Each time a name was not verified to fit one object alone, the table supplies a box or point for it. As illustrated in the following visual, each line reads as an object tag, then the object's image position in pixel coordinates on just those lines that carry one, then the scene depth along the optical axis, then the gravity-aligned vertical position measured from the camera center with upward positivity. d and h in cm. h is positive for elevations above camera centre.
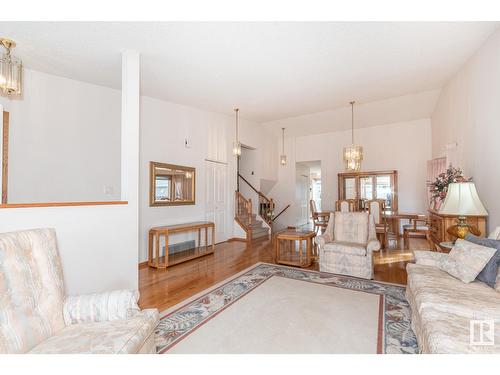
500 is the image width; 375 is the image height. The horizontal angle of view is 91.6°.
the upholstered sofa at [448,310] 134 -81
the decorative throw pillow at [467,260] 209 -60
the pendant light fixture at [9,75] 247 +124
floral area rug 195 -122
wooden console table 417 -97
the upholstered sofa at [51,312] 128 -71
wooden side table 413 -93
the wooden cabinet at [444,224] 308 -44
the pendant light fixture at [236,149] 553 +103
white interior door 589 -10
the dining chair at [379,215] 536 -51
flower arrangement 336 +17
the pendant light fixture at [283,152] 796 +153
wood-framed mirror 462 +20
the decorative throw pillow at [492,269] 204 -65
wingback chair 356 -80
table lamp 266 -14
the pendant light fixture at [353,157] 488 +73
